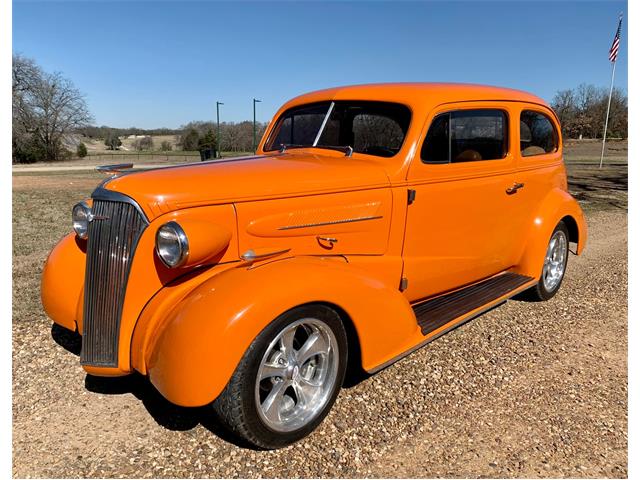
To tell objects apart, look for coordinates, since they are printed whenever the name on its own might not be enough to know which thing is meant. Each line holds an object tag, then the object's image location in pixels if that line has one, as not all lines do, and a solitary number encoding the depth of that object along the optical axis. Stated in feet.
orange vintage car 7.56
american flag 61.46
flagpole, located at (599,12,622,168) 61.45
